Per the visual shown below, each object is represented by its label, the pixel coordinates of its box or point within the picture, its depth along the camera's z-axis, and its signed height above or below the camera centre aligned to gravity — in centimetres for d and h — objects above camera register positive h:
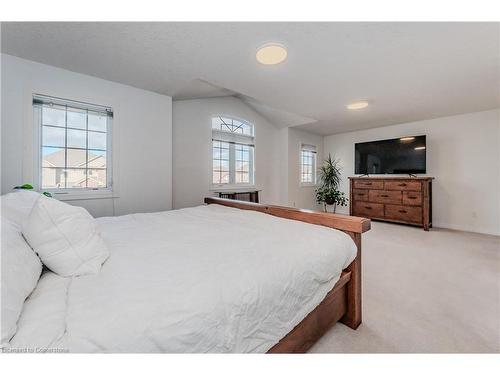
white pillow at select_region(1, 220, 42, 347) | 54 -27
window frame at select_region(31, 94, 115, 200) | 233 +37
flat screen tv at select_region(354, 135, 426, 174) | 428 +70
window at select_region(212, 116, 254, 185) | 425 +77
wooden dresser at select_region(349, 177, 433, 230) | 404 -22
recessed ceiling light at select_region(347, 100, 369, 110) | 348 +140
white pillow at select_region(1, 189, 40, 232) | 96 -9
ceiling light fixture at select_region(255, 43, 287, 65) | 199 +132
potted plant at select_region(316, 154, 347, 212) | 569 +6
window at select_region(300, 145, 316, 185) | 575 +65
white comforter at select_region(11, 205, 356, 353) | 60 -37
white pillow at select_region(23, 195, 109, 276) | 83 -21
